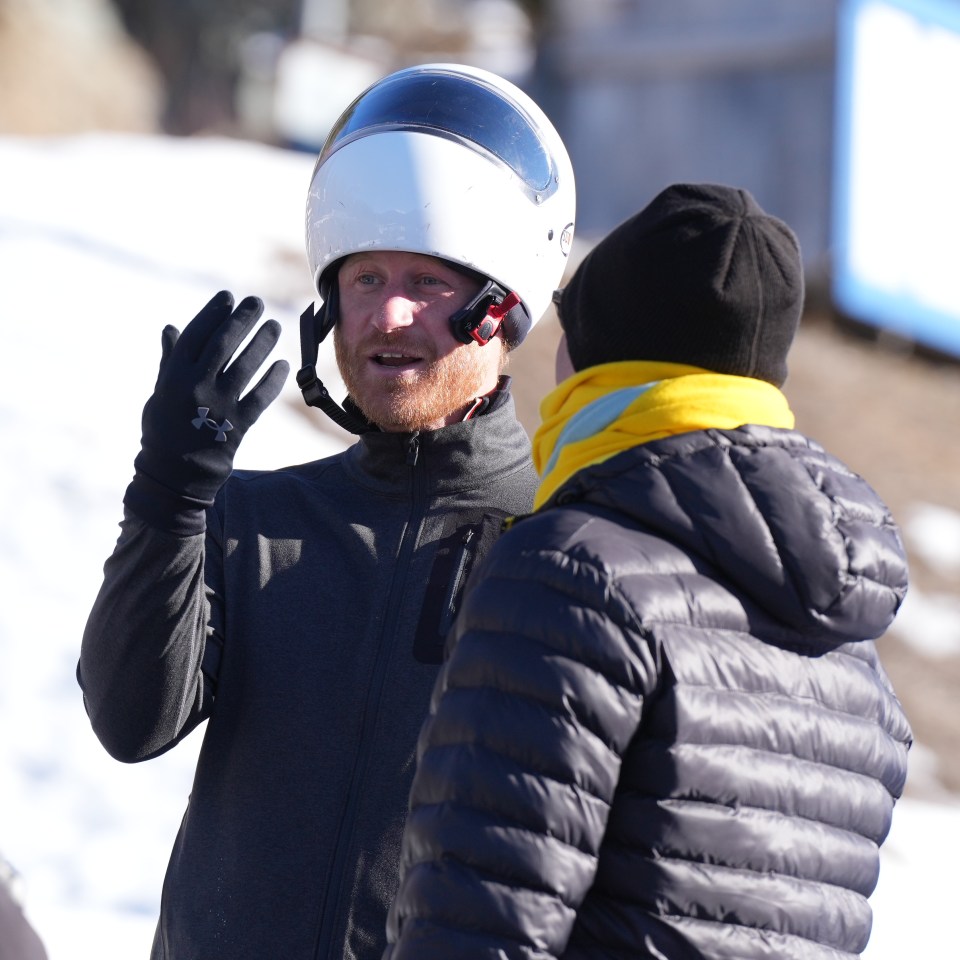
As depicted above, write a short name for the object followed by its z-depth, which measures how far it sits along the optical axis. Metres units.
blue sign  26.91
